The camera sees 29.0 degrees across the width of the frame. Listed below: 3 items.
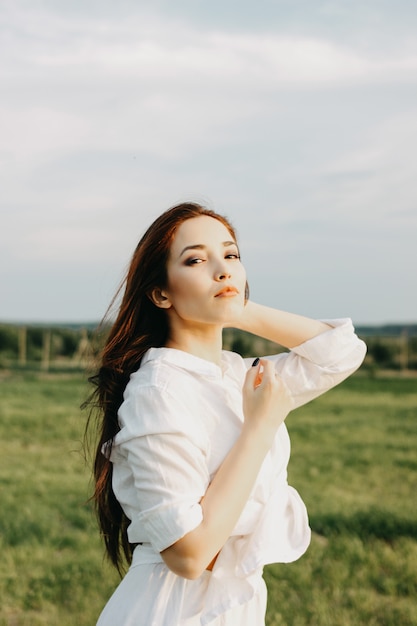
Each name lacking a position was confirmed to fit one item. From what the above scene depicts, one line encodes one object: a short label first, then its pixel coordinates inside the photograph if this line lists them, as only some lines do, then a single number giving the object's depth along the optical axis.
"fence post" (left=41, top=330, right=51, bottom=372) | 22.16
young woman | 1.85
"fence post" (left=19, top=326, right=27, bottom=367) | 22.40
